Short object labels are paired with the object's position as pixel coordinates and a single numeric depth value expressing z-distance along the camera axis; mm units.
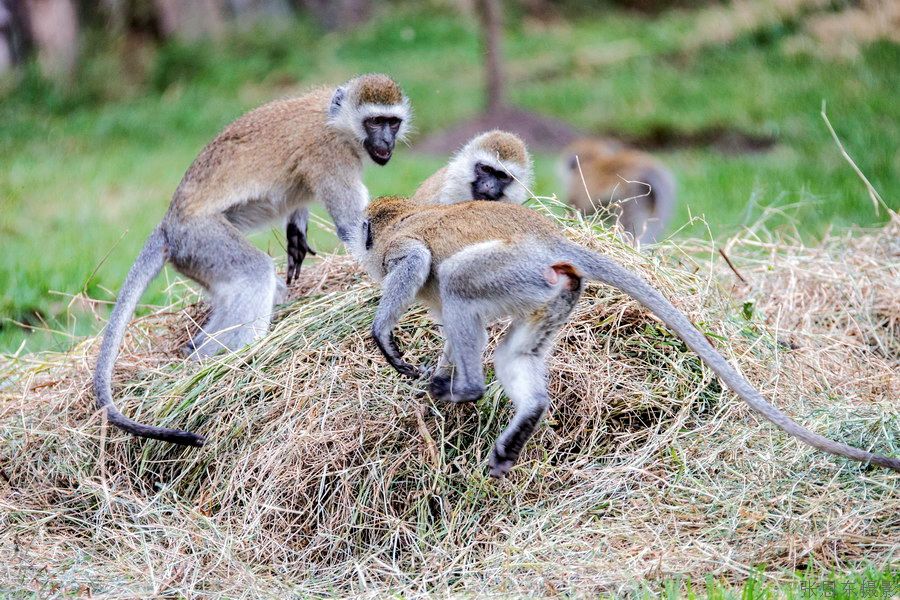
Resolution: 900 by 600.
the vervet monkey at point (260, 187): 11750
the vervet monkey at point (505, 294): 8687
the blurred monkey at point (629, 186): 18187
